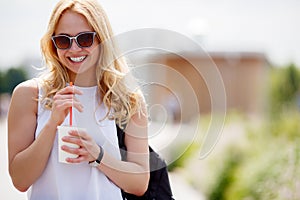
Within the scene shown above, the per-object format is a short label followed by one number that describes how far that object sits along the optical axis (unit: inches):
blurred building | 1640.9
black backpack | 159.0
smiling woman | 139.6
